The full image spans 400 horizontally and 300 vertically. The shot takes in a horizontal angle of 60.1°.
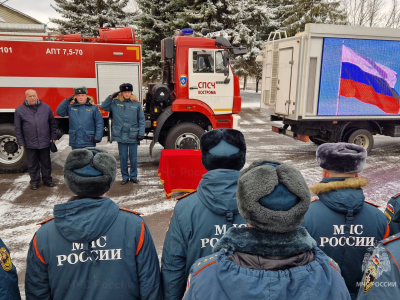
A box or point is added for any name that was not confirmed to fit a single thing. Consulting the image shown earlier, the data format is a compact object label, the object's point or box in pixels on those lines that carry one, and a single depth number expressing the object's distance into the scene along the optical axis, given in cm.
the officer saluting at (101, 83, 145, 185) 689
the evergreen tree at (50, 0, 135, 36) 2231
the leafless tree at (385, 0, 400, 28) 2597
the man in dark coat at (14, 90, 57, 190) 639
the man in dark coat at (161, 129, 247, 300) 204
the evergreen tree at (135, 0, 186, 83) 1964
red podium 625
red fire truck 732
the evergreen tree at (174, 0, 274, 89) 1858
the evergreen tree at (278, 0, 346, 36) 2028
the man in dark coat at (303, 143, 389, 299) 214
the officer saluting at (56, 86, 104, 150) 656
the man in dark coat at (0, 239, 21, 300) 177
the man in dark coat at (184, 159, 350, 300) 113
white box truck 864
